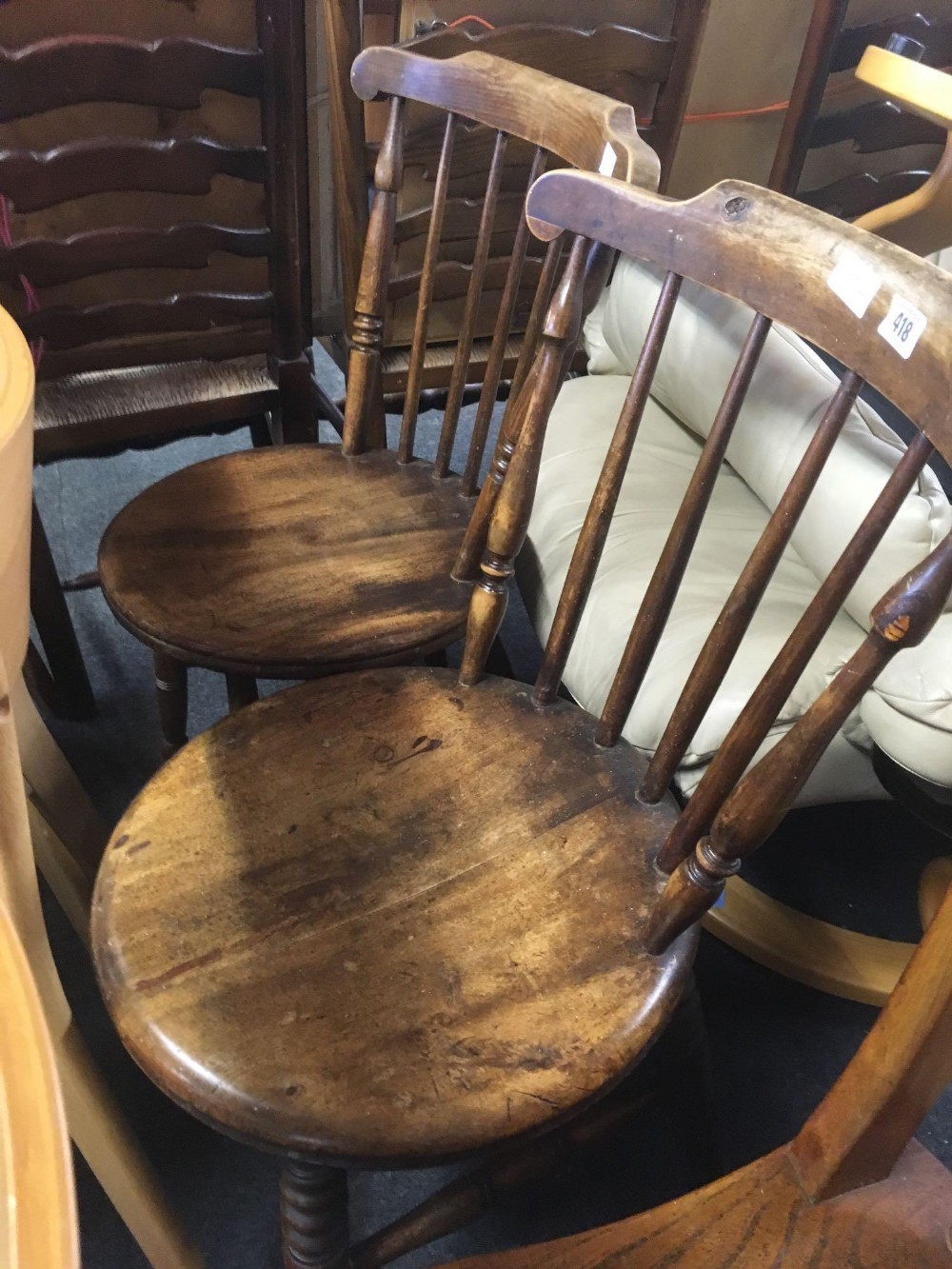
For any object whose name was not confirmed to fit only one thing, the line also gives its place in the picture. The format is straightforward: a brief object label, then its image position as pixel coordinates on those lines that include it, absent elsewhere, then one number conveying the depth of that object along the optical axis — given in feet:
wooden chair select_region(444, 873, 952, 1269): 1.60
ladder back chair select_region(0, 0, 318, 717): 3.28
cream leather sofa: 2.43
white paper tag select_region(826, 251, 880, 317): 1.48
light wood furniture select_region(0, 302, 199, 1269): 1.22
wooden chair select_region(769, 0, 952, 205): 4.35
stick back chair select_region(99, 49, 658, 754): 2.61
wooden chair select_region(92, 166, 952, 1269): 1.65
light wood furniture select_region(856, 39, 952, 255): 3.46
